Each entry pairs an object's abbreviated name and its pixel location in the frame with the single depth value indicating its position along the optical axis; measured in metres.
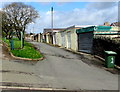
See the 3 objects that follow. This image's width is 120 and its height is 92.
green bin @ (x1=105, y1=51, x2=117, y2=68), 9.51
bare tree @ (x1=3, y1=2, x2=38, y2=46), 38.78
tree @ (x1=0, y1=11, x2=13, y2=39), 38.50
